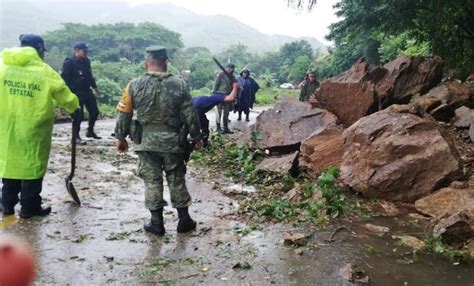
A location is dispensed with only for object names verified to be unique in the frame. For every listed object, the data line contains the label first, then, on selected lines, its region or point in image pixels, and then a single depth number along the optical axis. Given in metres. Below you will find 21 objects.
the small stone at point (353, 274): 3.86
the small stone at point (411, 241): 4.55
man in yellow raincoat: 5.06
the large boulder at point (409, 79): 8.69
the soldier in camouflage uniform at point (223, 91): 12.50
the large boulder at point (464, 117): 7.50
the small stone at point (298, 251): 4.43
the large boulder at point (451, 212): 4.49
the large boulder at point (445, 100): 7.98
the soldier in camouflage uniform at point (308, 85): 14.76
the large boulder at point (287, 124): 8.25
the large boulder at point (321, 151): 6.88
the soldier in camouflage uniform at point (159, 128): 4.94
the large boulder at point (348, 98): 8.07
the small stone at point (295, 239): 4.62
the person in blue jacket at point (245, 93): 15.12
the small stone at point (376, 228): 4.98
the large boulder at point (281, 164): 7.11
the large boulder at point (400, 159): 5.72
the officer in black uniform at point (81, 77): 9.39
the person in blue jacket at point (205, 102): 9.39
